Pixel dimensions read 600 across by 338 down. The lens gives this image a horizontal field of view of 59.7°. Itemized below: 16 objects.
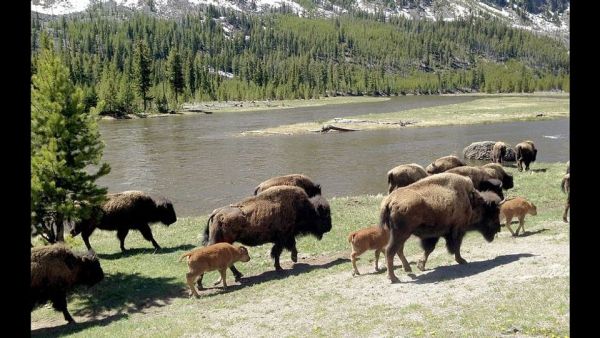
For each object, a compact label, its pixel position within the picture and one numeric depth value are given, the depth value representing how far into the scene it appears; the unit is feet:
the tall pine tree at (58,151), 50.14
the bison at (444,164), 89.16
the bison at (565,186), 69.92
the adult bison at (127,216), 62.85
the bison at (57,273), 42.21
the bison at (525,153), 117.50
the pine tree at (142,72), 392.06
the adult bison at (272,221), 51.03
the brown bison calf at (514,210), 55.93
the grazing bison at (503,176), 83.25
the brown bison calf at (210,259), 44.98
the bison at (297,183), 68.64
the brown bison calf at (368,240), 46.88
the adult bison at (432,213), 42.16
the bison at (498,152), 129.10
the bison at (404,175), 86.00
